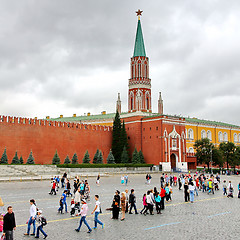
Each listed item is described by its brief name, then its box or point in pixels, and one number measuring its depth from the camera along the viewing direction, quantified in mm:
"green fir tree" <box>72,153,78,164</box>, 41562
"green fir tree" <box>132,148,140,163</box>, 46000
